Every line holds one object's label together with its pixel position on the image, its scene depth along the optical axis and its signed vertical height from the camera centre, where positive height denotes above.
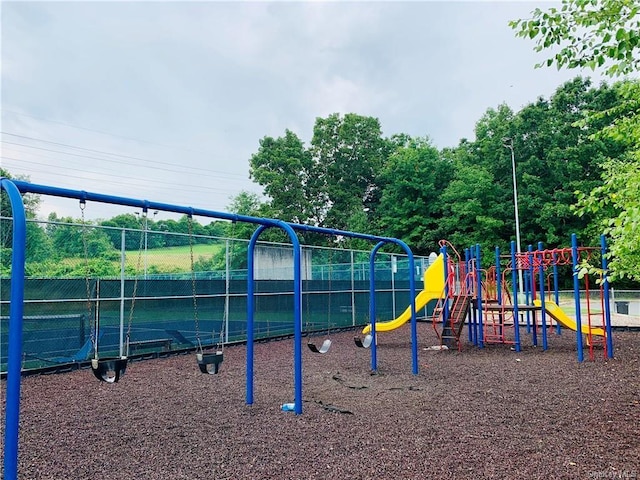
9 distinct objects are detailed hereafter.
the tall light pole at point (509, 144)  23.50 +8.61
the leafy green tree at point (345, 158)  34.84 +9.62
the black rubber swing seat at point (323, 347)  6.16 -0.78
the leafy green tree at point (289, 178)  32.81 +7.56
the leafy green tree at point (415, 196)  33.69 +6.40
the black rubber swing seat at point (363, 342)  7.34 -0.84
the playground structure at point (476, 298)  10.15 -0.28
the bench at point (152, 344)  8.87 -1.05
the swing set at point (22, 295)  3.00 -0.05
